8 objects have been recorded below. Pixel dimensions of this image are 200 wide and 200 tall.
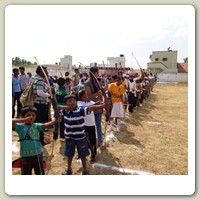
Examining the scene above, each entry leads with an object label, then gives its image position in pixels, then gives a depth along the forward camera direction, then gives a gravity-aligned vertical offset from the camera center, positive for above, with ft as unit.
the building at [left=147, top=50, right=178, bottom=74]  161.79 +23.53
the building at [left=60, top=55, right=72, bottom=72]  110.63 +16.49
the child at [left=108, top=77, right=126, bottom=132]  22.18 -0.09
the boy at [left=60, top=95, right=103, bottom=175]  12.77 -1.65
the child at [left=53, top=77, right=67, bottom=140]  19.01 +0.40
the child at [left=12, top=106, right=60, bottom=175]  10.97 -1.97
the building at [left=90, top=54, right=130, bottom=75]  137.28 +21.00
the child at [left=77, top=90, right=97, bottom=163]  14.37 -1.75
